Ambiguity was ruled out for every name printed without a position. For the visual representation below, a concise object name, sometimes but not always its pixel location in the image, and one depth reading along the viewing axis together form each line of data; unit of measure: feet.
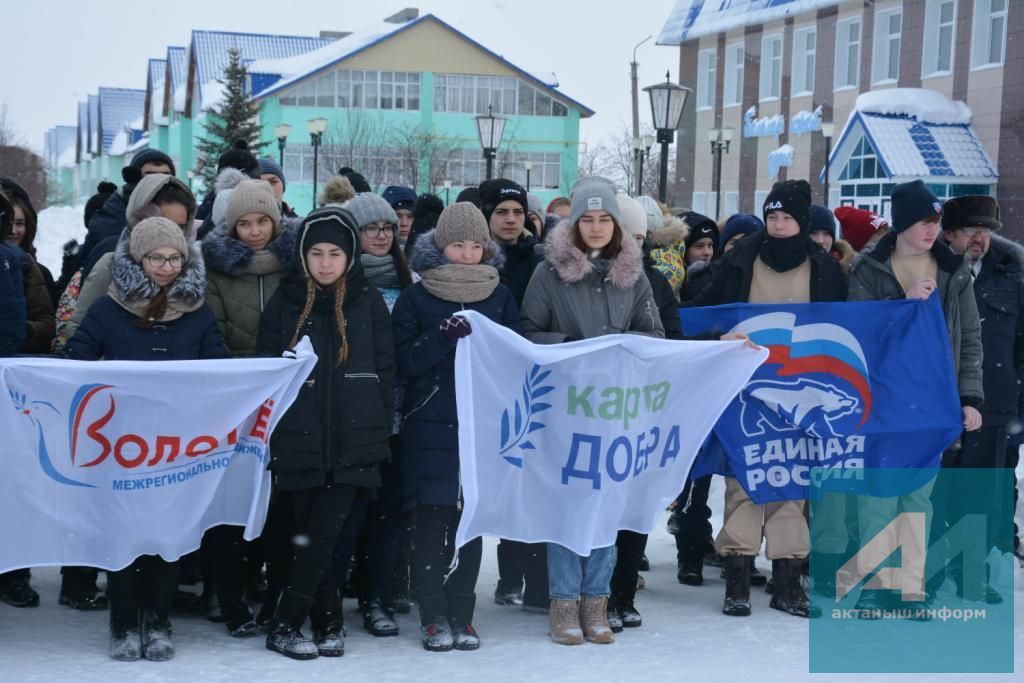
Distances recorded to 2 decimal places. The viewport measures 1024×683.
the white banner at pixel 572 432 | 17.48
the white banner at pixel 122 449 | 16.56
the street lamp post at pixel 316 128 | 107.96
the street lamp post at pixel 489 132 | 65.82
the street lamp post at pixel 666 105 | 50.65
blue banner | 20.20
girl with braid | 17.03
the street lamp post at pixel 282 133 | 111.65
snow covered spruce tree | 144.77
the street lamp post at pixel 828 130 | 93.66
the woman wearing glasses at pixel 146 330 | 16.78
